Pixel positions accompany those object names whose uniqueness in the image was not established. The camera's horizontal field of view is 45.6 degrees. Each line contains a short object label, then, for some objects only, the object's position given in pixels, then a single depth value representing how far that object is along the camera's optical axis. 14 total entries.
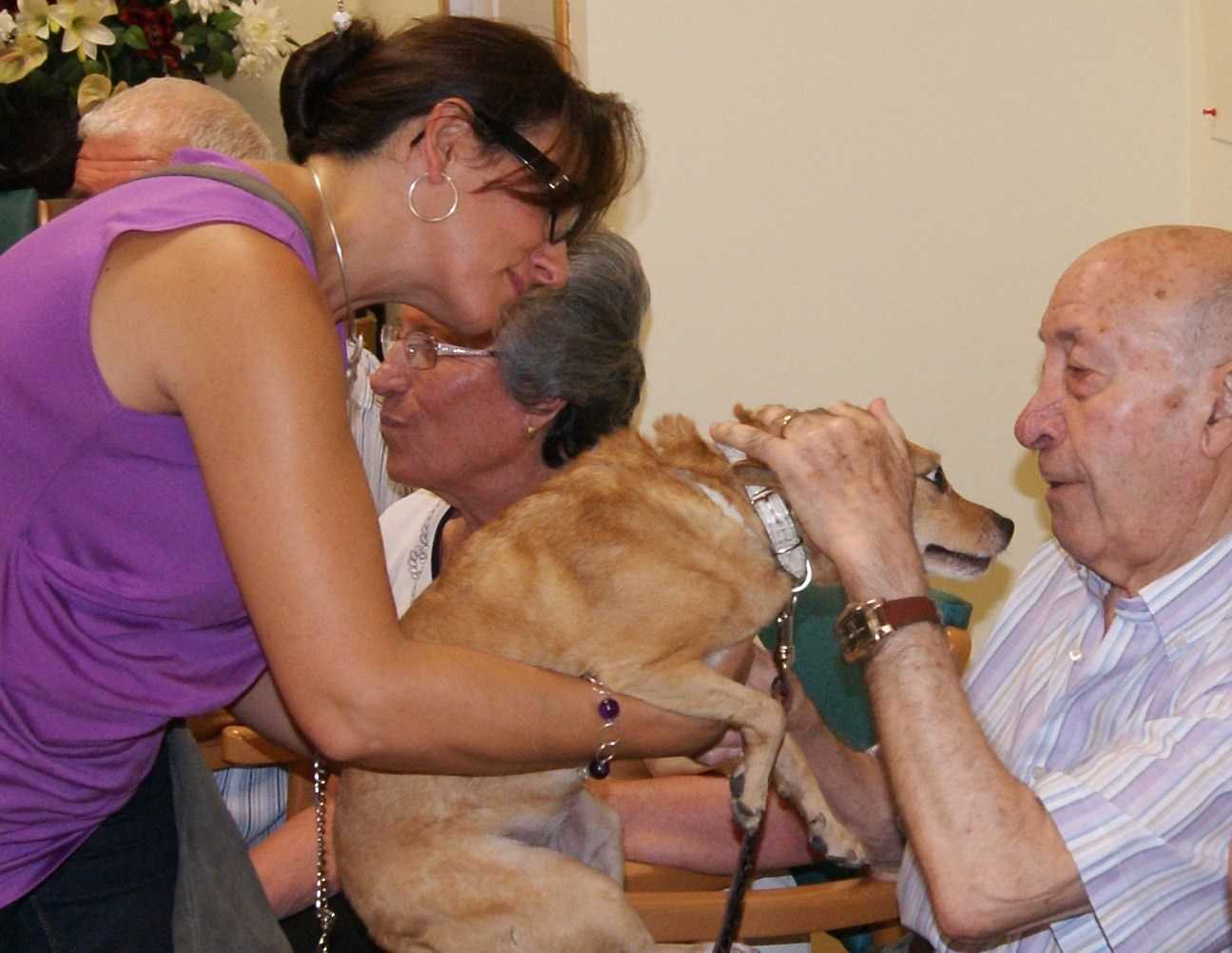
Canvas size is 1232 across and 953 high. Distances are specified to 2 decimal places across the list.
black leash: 1.61
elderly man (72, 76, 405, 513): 2.66
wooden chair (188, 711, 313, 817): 2.14
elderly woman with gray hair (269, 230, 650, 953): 2.16
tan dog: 1.66
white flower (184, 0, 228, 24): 3.69
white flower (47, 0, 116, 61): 3.45
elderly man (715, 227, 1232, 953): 1.36
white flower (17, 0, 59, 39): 3.46
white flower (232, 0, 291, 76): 3.80
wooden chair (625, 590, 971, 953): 1.86
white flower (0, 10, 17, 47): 3.45
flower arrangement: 3.46
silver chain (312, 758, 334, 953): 1.79
